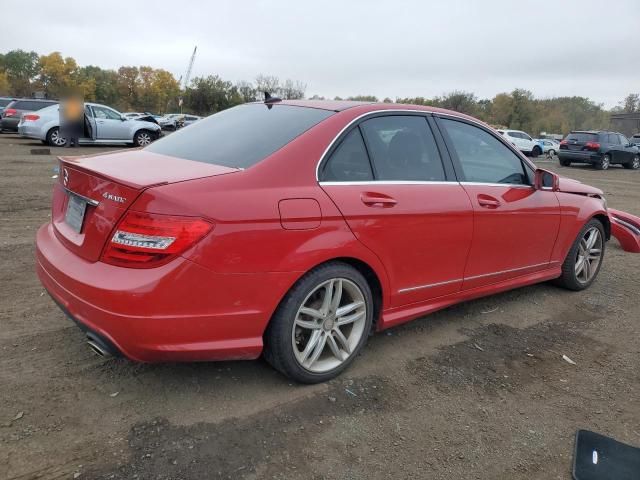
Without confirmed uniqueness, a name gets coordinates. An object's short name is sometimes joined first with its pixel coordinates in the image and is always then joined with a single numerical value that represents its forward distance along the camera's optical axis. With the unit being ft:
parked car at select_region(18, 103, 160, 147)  55.16
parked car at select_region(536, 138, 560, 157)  114.62
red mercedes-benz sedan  7.84
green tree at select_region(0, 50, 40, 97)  225.48
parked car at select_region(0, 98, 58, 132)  67.15
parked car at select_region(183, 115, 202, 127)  134.25
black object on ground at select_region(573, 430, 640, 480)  7.89
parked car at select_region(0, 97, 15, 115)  86.33
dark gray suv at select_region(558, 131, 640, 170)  71.97
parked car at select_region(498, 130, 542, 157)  98.68
